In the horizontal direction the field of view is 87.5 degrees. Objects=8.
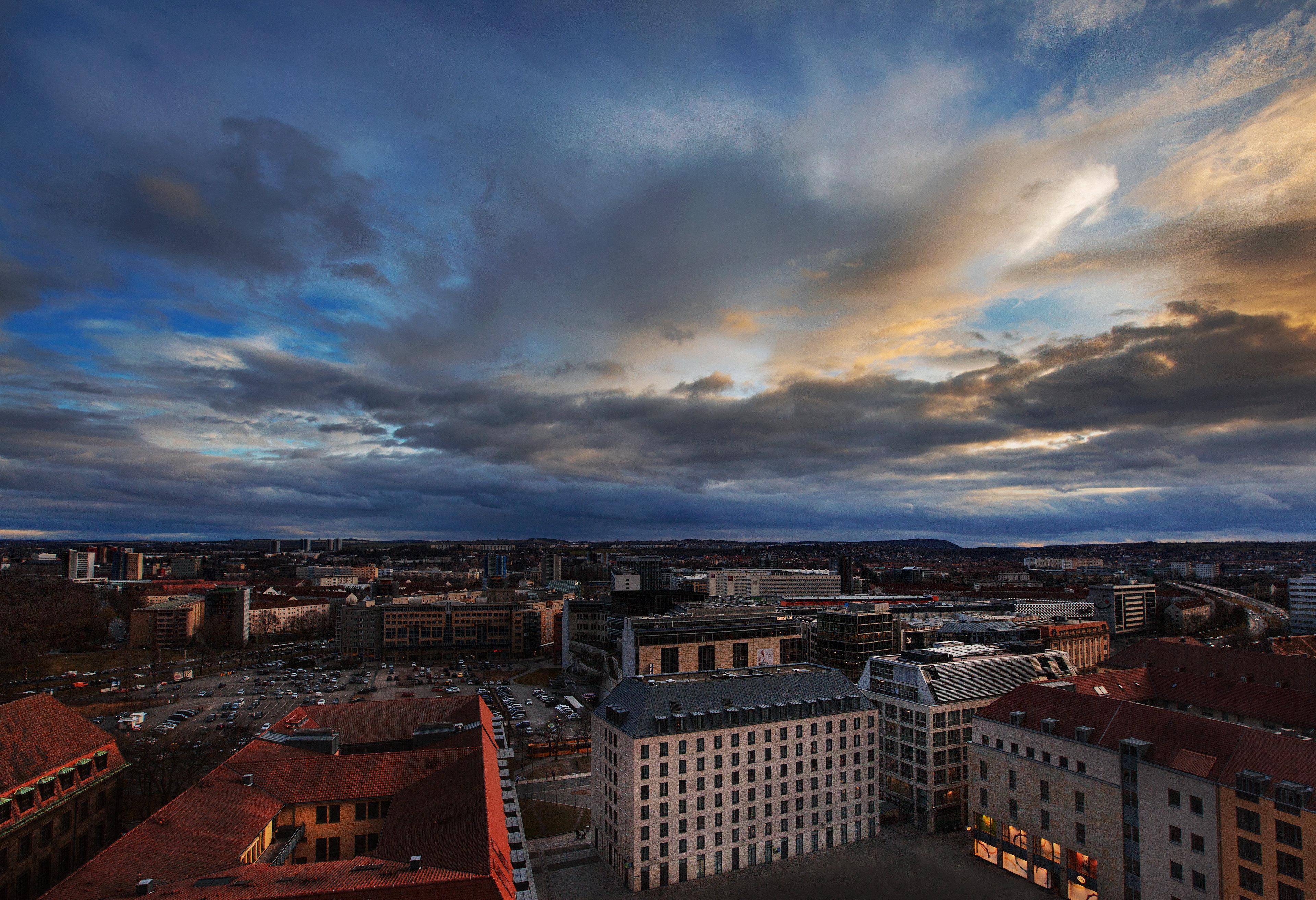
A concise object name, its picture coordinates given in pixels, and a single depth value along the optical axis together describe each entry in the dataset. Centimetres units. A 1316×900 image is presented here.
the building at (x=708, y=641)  11488
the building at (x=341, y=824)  3391
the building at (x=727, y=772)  6031
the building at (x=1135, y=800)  4672
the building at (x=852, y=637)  13212
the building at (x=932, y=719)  7306
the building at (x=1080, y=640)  13812
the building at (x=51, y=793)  4991
